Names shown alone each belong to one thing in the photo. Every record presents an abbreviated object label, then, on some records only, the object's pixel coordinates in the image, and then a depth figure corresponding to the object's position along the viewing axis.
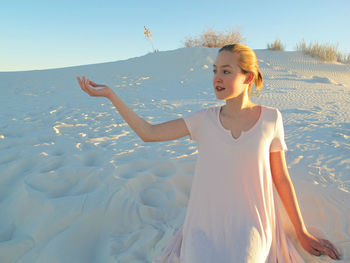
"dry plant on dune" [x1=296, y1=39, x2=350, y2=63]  11.16
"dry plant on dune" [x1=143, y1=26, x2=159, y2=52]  14.38
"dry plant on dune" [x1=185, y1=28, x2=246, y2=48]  13.79
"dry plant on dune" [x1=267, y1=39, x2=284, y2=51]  12.73
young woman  1.46
